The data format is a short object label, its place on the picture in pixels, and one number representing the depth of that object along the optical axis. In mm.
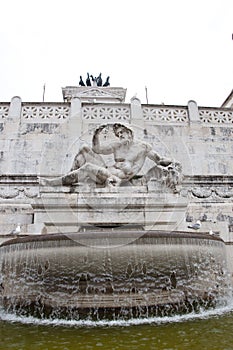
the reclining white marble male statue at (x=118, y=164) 7598
